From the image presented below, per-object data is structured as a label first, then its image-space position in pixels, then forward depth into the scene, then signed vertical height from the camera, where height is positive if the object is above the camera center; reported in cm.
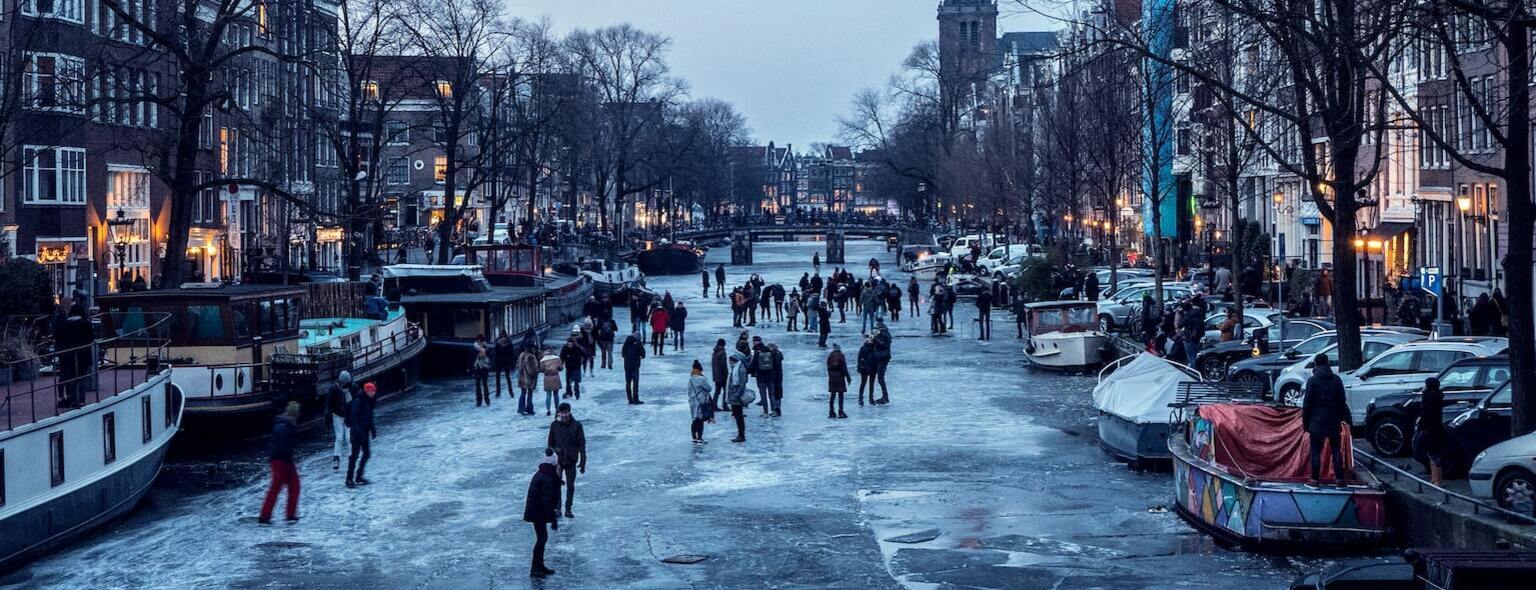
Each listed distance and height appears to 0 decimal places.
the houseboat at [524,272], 6994 +31
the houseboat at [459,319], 4875 -106
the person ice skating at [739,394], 3222 -214
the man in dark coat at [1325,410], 2122 -171
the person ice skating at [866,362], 3884 -192
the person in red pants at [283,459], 2400 -236
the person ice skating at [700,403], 3212 -227
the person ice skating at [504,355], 4156 -174
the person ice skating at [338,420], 3002 -228
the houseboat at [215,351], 3247 -120
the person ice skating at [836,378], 3562 -210
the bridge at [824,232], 13762 +333
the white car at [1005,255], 8662 +81
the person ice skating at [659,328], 5247 -148
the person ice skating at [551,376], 3659 -197
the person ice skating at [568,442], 2441 -222
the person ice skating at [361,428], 2748 -223
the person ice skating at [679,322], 5388 -136
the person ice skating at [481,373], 3988 -206
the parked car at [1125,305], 5334 -112
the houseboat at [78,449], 2178 -216
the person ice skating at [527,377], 3675 -200
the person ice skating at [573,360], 3906 -176
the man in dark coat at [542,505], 2027 -255
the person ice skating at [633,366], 3881 -192
